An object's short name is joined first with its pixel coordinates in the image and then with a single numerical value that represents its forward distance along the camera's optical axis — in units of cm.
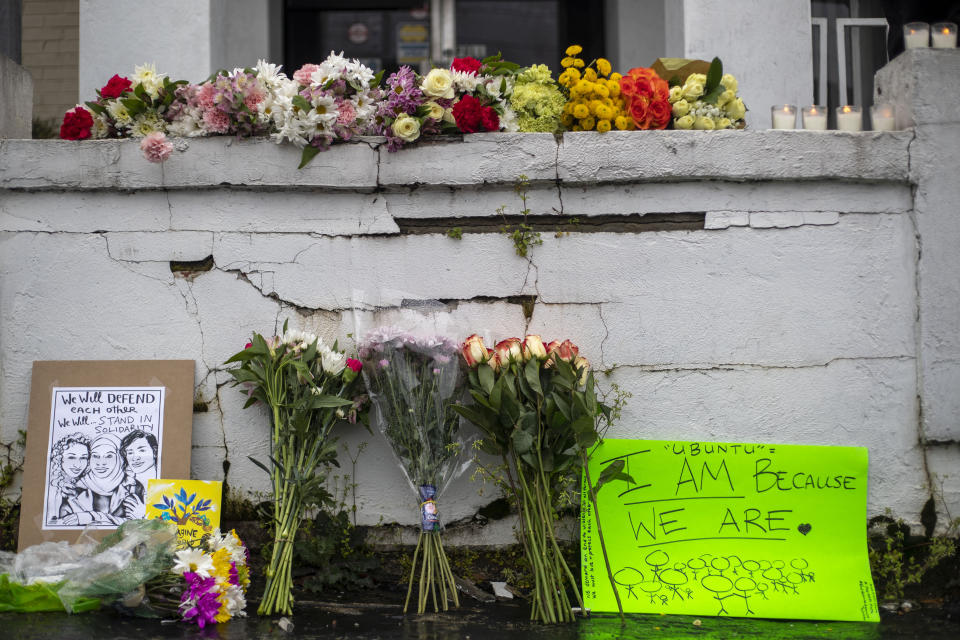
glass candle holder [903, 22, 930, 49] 317
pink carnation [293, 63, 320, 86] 304
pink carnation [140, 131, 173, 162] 297
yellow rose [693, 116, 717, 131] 307
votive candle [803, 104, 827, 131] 319
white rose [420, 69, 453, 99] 301
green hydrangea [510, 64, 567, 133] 309
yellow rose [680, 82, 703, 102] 311
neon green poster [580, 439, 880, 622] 266
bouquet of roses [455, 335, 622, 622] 258
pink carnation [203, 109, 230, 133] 303
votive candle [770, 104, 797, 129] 321
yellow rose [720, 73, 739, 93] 317
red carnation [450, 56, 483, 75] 310
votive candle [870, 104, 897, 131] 311
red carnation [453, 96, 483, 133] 299
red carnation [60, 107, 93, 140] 314
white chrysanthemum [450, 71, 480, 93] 306
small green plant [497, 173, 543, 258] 302
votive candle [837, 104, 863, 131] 315
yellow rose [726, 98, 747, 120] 315
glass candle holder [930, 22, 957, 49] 314
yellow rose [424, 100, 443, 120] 300
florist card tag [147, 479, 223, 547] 277
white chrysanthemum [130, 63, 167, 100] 313
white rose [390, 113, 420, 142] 295
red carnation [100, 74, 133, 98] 316
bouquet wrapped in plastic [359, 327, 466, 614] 273
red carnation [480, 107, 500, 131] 303
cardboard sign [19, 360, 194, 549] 291
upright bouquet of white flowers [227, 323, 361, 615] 268
